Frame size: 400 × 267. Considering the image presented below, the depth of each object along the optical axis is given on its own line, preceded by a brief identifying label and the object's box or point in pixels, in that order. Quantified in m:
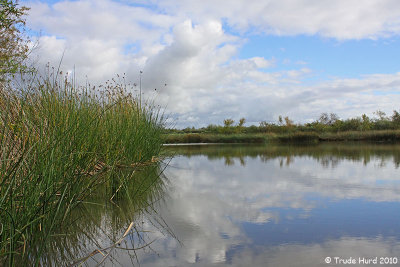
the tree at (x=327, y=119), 25.11
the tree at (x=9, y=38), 6.20
